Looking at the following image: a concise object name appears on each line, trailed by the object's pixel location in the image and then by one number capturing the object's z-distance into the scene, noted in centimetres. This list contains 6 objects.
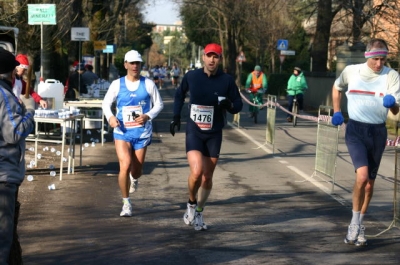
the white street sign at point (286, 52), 4663
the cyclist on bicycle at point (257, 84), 2620
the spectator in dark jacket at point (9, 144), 578
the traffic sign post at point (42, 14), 1795
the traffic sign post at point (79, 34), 2350
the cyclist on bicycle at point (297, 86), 2642
